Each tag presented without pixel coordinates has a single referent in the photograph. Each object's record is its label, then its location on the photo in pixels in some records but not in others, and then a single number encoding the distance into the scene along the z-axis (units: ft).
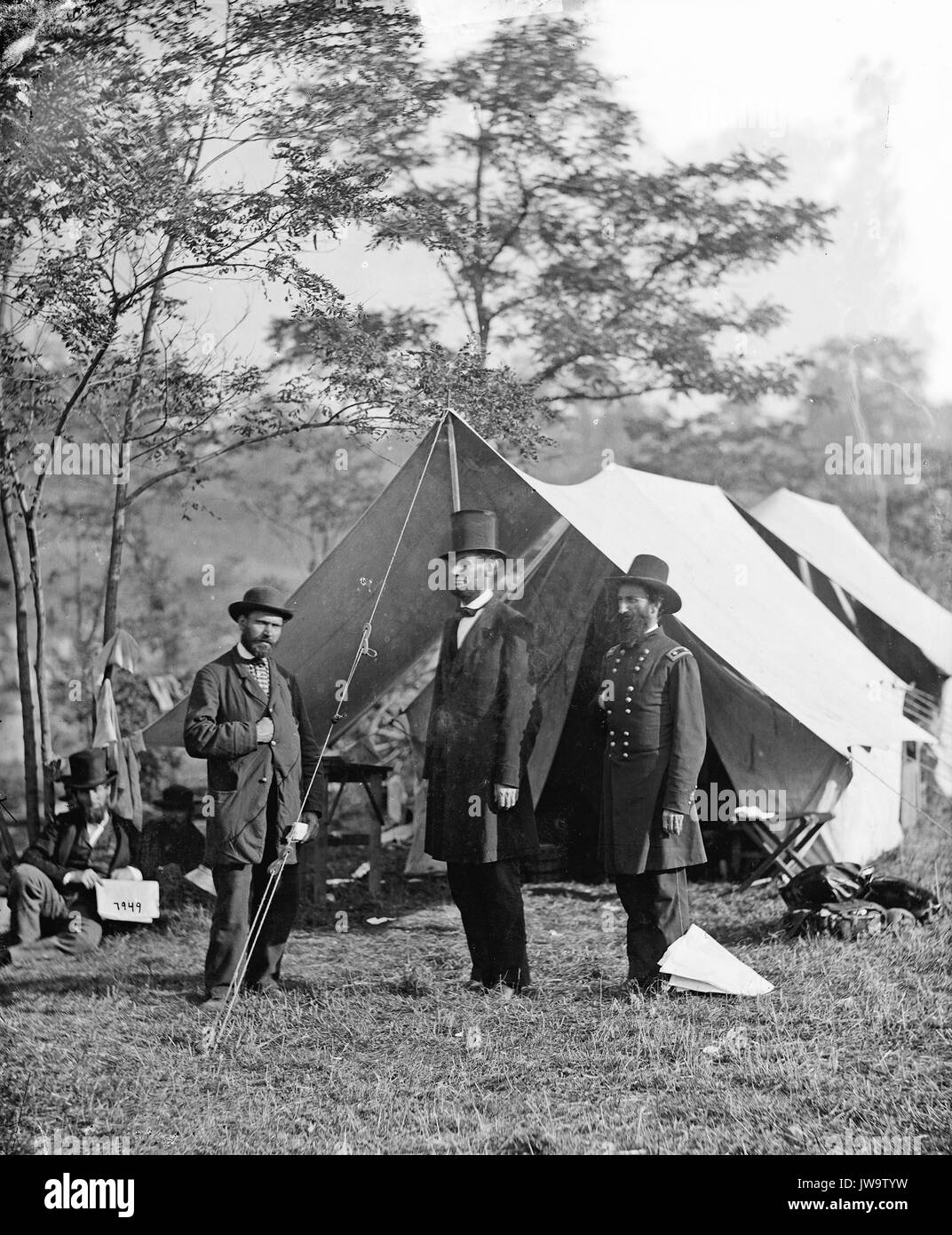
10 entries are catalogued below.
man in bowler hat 15.94
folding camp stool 20.22
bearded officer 15.75
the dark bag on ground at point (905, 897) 17.70
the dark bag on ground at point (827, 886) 17.90
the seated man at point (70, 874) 18.15
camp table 20.76
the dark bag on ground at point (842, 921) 17.07
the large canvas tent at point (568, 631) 18.21
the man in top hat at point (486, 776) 16.07
